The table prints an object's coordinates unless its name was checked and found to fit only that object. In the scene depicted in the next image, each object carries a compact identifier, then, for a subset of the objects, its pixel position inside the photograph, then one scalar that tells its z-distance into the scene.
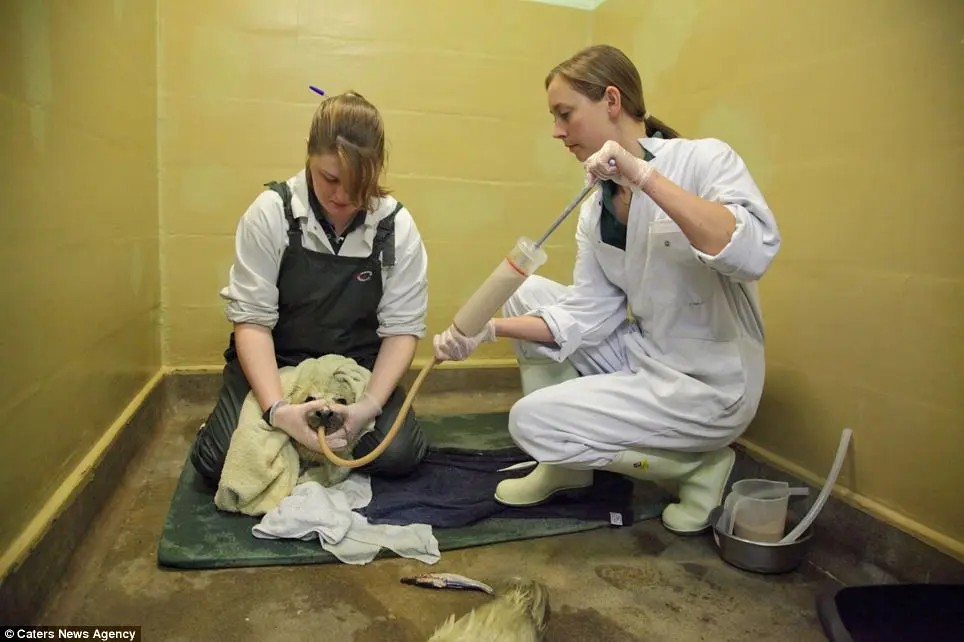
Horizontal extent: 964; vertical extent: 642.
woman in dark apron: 1.48
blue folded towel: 1.53
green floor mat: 1.31
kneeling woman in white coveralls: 1.44
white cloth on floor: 1.36
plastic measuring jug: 1.40
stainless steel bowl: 1.36
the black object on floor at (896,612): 1.07
